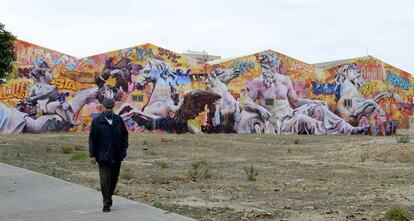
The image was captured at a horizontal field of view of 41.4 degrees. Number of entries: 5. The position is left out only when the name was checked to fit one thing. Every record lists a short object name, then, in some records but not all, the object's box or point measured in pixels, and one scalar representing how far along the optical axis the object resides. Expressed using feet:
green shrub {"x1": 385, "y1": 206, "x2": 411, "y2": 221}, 27.35
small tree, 63.77
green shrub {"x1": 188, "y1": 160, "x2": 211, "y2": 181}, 49.37
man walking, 28.96
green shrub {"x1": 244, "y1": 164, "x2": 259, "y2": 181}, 48.28
